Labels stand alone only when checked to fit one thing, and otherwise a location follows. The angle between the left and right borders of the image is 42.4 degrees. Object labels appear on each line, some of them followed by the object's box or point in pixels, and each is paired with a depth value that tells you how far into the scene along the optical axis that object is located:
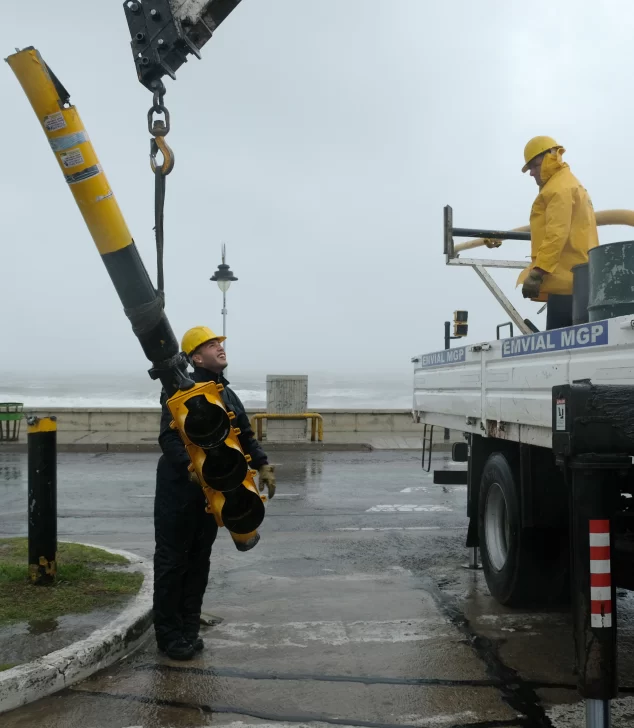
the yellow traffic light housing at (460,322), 9.98
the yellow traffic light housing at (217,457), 4.25
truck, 3.18
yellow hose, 7.78
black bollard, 5.71
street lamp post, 20.58
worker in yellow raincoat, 6.13
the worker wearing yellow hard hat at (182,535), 4.74
